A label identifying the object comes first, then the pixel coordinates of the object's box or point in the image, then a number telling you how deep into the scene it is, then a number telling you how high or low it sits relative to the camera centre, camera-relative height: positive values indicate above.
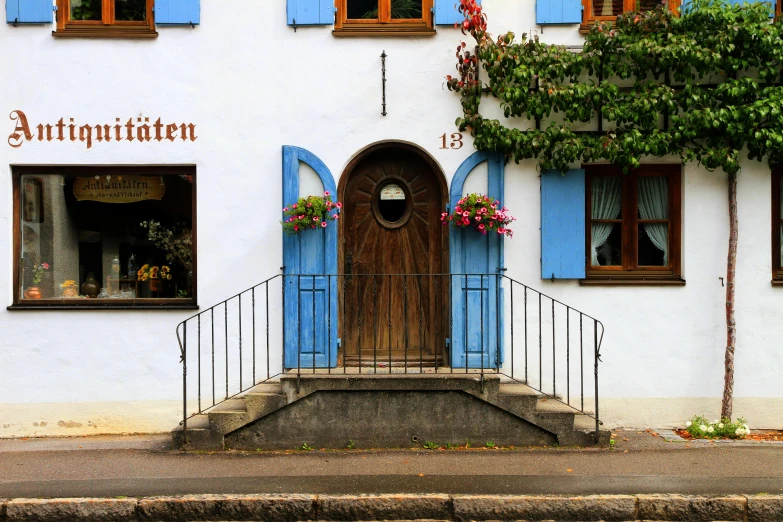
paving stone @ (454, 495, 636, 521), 6.57 -1.74
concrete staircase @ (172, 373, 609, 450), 8.36 -1.25
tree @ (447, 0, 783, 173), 8.82 +1.64
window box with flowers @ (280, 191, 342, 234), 8.87 +0.45
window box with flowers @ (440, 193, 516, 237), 8.88 +0.43
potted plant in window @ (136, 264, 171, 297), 9.45 -0.15
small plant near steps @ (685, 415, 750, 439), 8.91 -1.62
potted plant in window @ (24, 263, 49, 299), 9.36 -0.24
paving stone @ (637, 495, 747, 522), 6.59 -1.76
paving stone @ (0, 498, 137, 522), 6.61 -1.75
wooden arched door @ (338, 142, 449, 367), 9.45 +0.24
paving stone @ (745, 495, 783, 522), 6.56 -1.75
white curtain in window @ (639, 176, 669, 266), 9.48 +0.57
